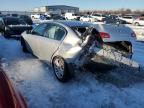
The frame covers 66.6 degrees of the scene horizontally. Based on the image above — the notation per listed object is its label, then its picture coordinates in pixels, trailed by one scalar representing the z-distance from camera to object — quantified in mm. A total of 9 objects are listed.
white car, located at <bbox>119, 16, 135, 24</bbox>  17058
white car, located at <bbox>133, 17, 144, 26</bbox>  15871
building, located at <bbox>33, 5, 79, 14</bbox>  46550
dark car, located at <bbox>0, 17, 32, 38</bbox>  6669
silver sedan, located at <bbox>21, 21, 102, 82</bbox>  2731
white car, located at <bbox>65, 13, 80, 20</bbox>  22627
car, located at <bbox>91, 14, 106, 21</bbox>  18814
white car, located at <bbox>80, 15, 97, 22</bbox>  19224
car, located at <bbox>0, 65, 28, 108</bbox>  1235
